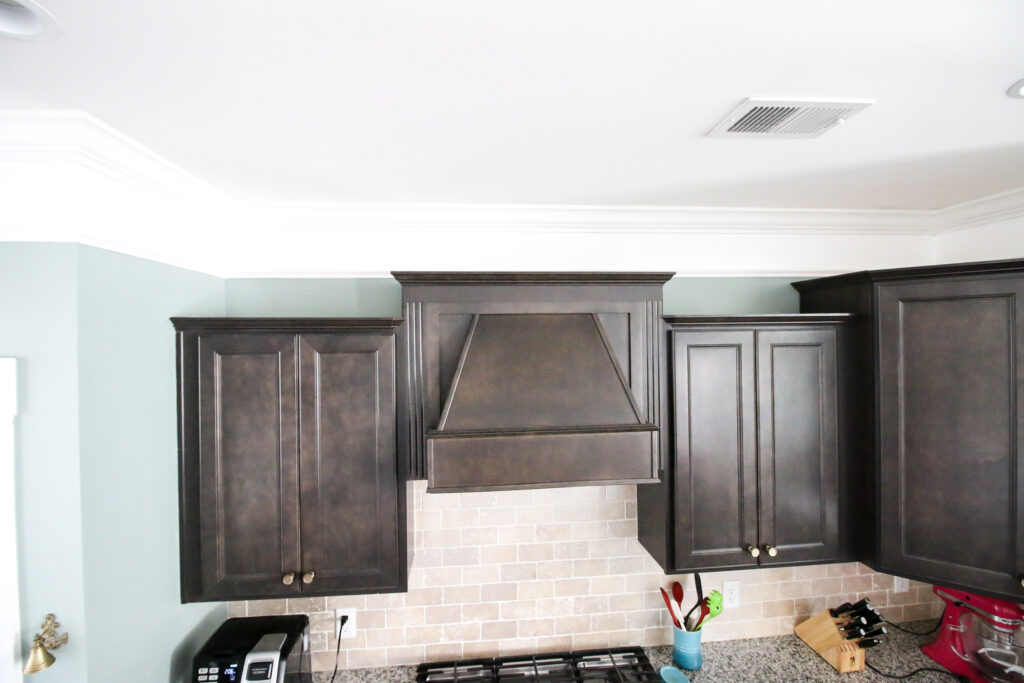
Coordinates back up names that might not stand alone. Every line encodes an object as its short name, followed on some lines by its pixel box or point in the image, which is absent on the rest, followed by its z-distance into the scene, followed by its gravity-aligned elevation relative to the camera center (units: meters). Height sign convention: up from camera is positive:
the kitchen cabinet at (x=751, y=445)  1.81 -0.42
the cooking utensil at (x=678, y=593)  2.10 -1.11
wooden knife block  1.95 -1.29
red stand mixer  1.82 -1.20
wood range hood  1.62 -0.13
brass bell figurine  1.13 -0.72
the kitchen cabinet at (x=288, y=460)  1.63 -0.40
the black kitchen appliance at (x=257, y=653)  1.58 -1.06
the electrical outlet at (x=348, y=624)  2.01 -1.16
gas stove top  1.93 -1.34
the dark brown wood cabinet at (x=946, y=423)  1.61 -0.32
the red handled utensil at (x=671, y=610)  2.06 -1.16
